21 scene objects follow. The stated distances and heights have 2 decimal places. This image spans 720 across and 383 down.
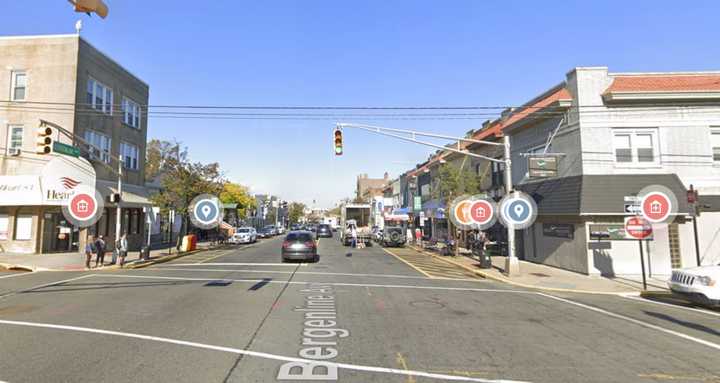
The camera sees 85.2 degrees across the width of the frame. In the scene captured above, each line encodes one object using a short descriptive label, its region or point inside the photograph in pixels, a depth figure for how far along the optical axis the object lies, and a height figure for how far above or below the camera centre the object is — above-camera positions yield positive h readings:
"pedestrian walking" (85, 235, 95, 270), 18.39 -1.20
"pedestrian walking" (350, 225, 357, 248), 33.69 -1.23
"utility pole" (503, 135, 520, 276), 16.81 -0.96
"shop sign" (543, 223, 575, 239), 18.11 -0.49
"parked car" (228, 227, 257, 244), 39.31 -1.32
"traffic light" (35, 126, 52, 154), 13.24 +2.87
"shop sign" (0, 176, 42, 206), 22.09 +1.93
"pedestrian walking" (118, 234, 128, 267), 19.47 -1.25
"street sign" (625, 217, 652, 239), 13.67 -0.31
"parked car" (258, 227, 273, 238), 55.38 -1.49
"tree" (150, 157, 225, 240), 28.17 +2.90
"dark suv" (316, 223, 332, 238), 53.88 -1.26
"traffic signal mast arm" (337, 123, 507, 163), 15.73 +3.74
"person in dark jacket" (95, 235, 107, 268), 18.98 -1.16
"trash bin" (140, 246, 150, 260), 21.34 -1.59
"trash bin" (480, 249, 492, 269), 19.10 -1.95
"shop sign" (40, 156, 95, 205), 22.47 +2.76
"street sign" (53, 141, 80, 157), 15.45 +3.08
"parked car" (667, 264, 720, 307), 10.19 -1.76
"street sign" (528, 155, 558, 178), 17.72 +2.49
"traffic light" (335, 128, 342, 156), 16.56 +3.50
